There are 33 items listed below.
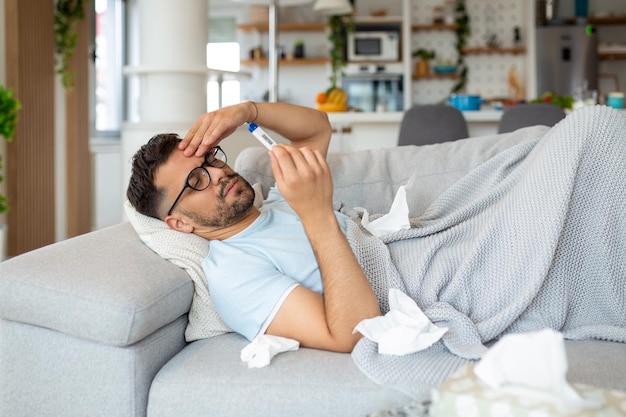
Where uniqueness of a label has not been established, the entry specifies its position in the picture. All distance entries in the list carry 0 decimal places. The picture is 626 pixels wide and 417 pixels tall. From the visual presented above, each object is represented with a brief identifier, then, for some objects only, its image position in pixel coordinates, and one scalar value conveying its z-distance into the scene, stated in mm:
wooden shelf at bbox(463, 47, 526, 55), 8125
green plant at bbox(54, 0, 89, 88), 5398
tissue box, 938
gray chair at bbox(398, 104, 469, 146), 4488
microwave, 8172
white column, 4000
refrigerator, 7789
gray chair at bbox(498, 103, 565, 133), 3711
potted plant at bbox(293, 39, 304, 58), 8445
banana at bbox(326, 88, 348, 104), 6023
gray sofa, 1354
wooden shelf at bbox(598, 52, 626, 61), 7991
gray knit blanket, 1600
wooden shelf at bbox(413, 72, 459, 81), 8180
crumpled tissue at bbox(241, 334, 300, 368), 1410
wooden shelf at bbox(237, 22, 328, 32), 8352
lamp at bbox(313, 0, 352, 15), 6137
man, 1485
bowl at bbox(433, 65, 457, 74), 8125
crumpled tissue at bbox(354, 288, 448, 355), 1403
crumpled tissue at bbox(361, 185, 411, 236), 1808
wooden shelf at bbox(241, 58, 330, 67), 8367
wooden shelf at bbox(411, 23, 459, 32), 8078
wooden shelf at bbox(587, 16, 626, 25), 8033
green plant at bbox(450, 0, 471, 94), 8125
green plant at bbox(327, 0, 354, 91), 8164
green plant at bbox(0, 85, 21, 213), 3400
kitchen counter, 5742
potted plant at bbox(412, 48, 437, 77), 8156
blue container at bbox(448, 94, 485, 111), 5746
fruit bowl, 5887
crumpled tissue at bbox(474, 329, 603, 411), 934
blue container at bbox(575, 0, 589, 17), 8195
